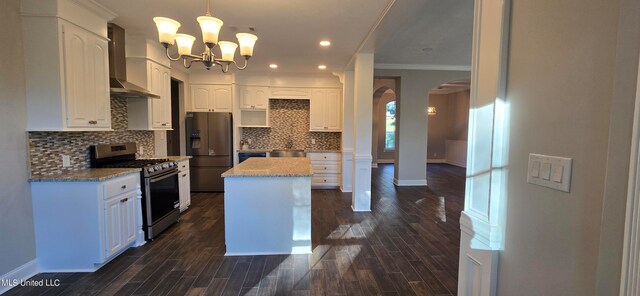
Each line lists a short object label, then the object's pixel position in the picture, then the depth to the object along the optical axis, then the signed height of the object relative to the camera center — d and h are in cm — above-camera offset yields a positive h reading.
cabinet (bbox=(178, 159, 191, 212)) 413 -82
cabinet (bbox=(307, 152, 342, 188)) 595 -74
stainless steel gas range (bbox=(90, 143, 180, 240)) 311 -61
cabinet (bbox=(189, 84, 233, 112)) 569 +74
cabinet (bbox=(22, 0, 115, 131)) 237 +61
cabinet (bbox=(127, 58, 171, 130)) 367 +46
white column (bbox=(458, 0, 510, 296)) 118 -7
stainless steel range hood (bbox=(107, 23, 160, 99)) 314 +78
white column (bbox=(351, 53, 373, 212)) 423 +4
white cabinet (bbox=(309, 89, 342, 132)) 605 +55
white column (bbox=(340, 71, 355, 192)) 539 +7
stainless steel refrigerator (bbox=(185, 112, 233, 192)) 543 -31
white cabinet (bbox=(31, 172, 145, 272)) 244 -87
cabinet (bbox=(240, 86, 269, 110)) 593 +80
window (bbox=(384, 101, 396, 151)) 1055 +36
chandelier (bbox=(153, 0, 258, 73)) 207 +77
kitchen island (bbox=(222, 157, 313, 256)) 285 -87
